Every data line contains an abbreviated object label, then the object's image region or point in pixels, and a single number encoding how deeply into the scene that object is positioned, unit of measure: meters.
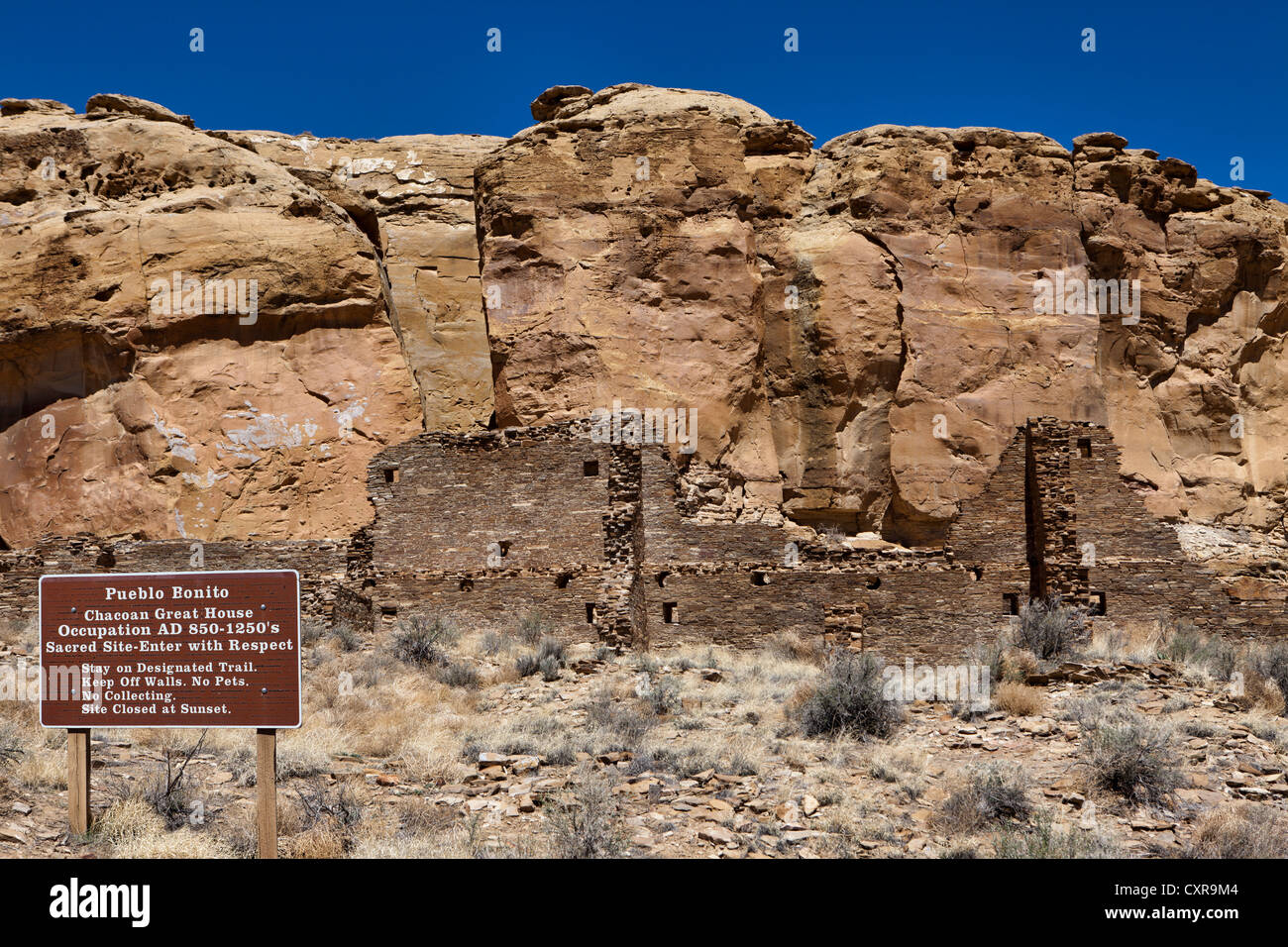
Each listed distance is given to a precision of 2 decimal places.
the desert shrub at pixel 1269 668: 15.81
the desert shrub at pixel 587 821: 9.49
